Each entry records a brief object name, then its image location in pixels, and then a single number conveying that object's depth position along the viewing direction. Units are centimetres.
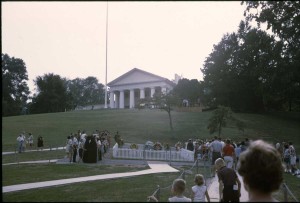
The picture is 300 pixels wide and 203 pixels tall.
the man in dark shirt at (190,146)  2455
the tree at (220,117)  3578
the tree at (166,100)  4081
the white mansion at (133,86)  8612
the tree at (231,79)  6128
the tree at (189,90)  7089
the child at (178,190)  584
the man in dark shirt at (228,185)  757
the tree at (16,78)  8806
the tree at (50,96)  8394
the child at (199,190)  720
